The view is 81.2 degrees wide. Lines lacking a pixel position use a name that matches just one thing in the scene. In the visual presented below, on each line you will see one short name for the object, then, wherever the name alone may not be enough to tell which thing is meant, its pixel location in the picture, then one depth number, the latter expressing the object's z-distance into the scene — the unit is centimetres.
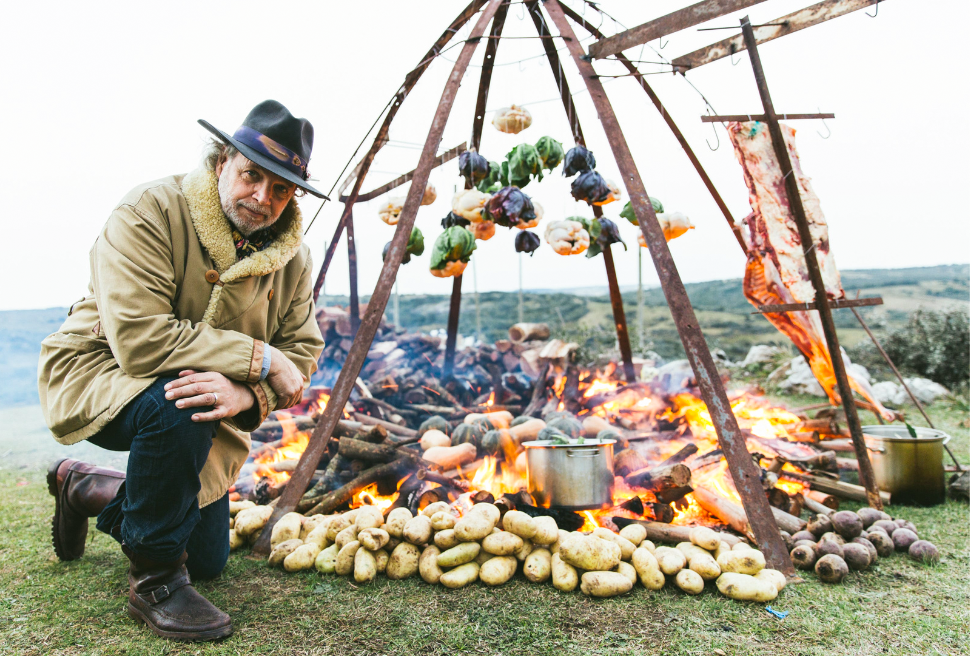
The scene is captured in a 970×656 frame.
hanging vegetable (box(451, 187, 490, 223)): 488
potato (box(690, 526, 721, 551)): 288
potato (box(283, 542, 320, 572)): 289
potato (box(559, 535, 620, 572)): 265
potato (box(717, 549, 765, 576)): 264
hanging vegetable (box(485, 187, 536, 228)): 443
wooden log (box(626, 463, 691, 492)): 367
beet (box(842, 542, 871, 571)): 290
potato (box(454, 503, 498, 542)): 278
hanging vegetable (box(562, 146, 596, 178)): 484
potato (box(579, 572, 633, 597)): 256
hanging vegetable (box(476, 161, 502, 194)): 556
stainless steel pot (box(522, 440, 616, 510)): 339
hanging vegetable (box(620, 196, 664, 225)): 525
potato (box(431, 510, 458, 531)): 284
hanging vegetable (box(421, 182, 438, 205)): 562
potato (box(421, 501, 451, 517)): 308
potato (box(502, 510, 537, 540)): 282
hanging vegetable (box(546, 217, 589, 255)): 509
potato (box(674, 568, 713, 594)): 260
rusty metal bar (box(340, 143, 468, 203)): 580
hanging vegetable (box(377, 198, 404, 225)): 559
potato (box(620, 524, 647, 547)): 298
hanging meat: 417
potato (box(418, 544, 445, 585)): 272
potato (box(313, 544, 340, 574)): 285
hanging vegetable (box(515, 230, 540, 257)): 559
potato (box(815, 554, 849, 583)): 277
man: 215
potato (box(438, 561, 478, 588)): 266
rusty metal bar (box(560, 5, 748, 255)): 479
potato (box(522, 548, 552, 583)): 271
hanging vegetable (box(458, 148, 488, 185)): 491
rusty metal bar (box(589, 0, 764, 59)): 324
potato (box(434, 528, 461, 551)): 280
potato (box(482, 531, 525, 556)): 276
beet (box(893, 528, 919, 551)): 317
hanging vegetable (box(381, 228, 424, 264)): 557
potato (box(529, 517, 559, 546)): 282
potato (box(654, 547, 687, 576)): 270
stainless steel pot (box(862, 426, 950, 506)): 408
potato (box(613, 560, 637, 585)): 264
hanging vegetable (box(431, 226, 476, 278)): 488
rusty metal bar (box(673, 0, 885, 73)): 360
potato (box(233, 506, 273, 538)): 326
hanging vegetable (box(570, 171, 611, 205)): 470
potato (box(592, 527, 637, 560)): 279
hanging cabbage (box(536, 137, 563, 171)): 516
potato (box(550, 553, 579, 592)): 263
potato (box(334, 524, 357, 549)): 294
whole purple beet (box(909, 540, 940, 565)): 301
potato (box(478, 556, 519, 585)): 269
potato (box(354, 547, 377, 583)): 272
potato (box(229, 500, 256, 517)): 367
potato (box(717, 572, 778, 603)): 251
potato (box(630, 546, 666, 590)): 265
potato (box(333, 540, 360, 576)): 281
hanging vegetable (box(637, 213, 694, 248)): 500
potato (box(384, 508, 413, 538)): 288
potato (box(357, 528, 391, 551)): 279
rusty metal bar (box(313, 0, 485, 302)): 440
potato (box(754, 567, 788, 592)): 259
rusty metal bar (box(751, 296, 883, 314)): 386
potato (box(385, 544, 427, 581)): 277
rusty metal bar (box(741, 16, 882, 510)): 370
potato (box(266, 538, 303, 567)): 297
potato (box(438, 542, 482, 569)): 273
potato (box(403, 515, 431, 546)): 280
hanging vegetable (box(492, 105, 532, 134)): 516
